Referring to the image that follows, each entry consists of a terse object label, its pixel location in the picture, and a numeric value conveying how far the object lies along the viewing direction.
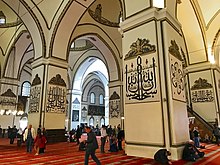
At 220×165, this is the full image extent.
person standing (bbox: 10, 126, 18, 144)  8.65
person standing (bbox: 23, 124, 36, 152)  6.16
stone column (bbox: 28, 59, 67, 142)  8.29
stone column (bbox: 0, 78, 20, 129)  11.86
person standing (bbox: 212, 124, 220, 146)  7.75
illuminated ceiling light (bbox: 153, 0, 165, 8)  5.34
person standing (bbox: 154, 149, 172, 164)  3.99
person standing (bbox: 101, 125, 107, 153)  6.18
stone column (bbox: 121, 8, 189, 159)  4.58
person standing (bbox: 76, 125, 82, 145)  8.84
